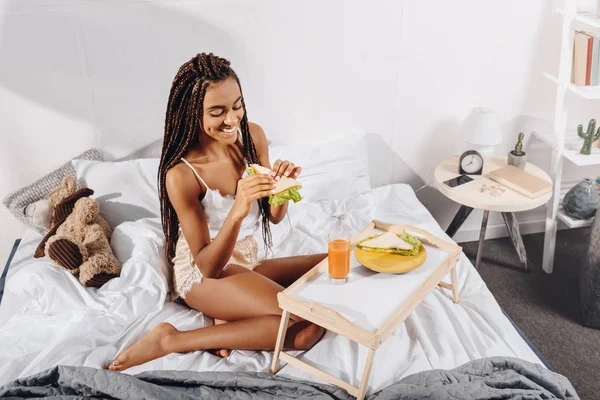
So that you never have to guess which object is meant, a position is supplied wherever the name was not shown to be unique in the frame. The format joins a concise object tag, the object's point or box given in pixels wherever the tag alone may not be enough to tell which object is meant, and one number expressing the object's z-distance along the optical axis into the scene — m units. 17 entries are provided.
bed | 1.77
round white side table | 2.61
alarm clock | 2.79
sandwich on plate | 1.94
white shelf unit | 2.61
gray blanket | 1.58
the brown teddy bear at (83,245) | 2.08
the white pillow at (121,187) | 2.44
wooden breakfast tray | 1.64
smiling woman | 1.73
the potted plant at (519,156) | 2.82
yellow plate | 1.87
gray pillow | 2.46
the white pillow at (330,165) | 2.66
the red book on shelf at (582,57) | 2.57
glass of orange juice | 1.80
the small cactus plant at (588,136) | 2.73
